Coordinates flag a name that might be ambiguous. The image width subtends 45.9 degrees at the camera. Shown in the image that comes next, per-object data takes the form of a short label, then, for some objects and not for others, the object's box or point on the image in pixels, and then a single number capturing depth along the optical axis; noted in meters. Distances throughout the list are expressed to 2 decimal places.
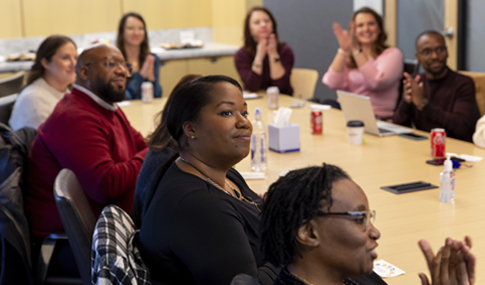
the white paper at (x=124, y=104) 4.14
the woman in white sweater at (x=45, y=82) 3.18
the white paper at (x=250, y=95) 4.36
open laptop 3.00
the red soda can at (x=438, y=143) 2.50
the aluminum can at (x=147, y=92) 4.22
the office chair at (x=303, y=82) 4.75
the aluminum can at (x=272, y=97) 3.89
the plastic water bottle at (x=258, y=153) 2.51
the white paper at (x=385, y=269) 1.42
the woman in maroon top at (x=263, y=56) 4.68
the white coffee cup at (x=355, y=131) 2.86
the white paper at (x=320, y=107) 3.88
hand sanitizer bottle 1.95
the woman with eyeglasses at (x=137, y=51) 4.60
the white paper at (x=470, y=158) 2.47
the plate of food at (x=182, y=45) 6.57
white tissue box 2.77
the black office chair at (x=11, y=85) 3.95
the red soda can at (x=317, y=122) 3.14
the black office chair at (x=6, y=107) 3.29
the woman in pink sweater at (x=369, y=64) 3.93
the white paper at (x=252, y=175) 2.38
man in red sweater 2.21
